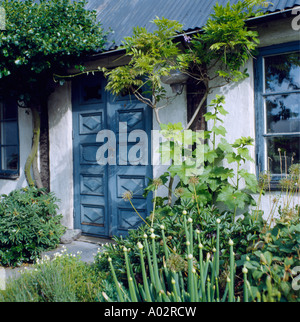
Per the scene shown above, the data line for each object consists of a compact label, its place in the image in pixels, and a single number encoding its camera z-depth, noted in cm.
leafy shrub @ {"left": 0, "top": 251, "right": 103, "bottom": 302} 272
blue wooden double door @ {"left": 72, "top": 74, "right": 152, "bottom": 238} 471
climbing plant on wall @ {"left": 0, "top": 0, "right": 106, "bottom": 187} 429
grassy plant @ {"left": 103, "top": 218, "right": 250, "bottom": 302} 193
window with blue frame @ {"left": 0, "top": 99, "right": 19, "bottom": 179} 612
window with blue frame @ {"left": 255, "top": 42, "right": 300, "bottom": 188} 370
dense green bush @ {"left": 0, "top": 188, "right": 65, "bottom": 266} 431
